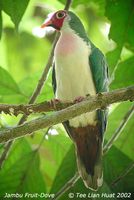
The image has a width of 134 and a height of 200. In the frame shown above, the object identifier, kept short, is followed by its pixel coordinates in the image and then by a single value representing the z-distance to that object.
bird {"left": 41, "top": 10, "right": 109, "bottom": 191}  6.20
